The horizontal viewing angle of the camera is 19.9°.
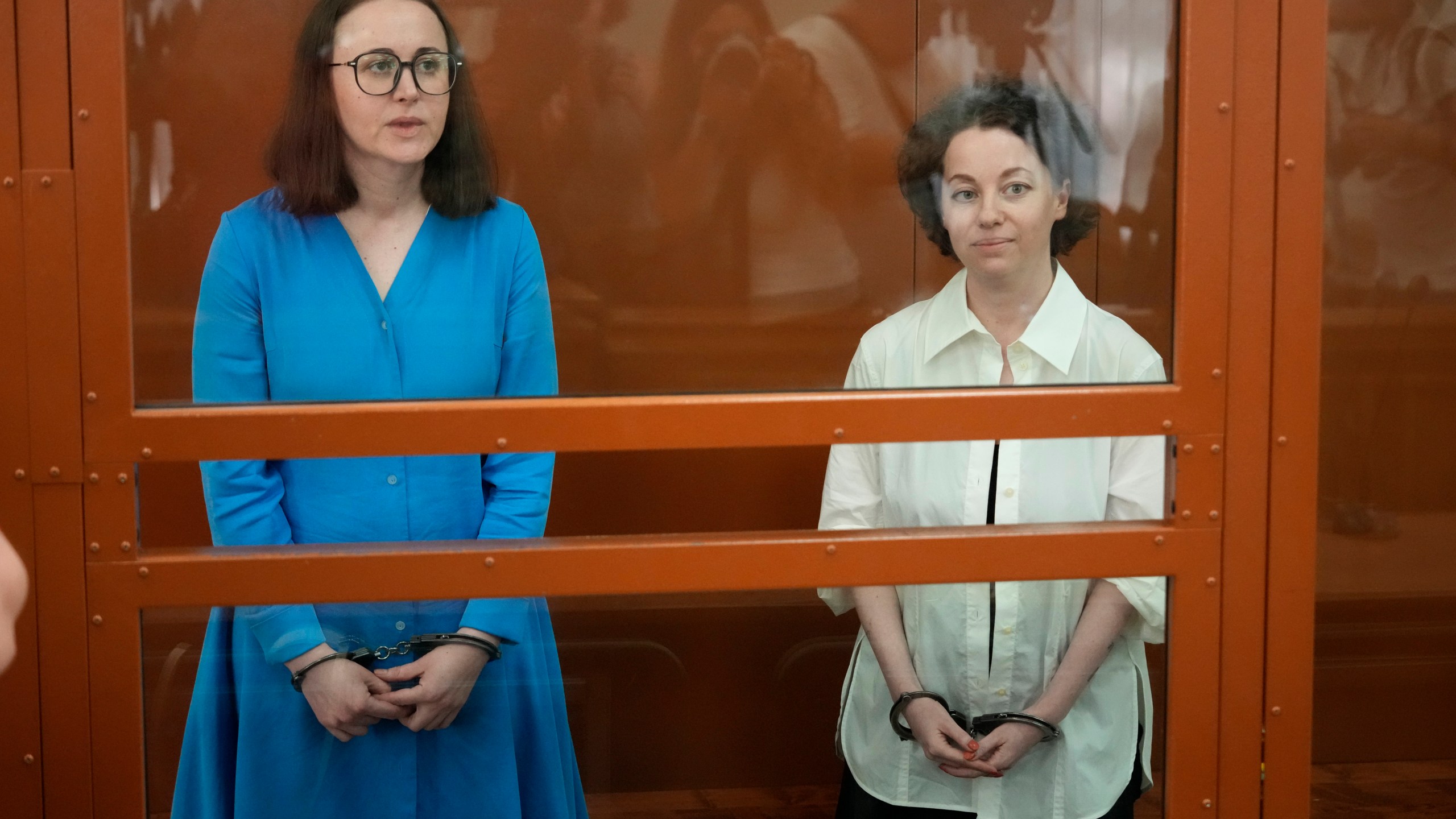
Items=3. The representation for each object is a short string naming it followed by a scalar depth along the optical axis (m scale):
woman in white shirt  5.27
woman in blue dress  5.18
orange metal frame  5.17
